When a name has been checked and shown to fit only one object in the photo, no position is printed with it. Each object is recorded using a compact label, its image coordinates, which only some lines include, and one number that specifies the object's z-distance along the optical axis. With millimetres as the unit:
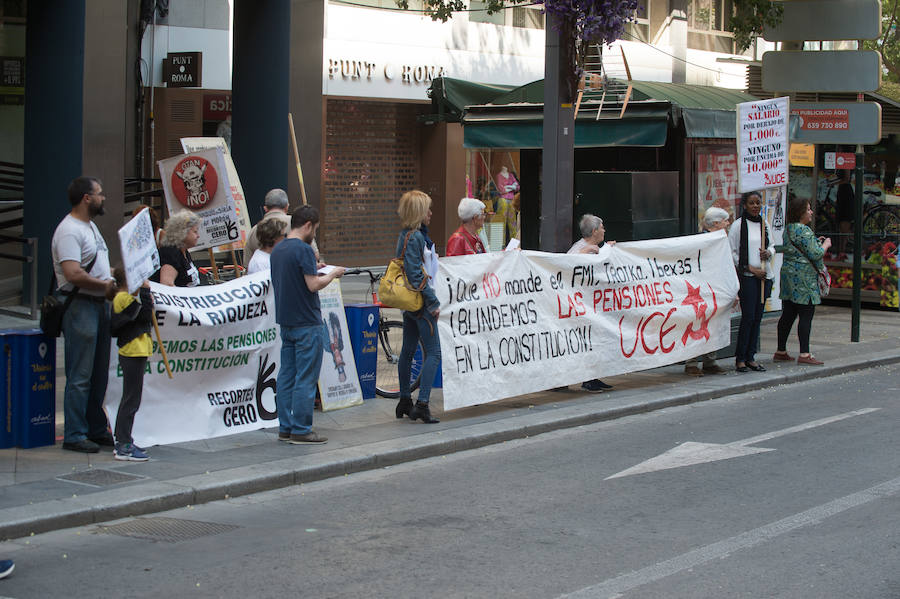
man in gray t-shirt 7879
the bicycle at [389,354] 10977
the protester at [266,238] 9477
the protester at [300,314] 8562
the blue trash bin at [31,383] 8047
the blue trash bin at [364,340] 10289
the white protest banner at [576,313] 9867
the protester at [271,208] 10170
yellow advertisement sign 19841
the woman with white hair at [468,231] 10367
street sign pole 14656
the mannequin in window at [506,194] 24516
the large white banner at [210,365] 8430
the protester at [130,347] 7832
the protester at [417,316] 9227
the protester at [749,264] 12383
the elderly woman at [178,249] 8562
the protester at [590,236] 11211
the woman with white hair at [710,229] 12500
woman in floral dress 13047
